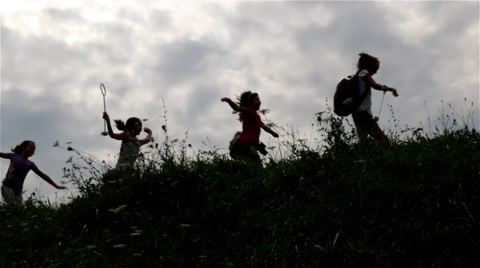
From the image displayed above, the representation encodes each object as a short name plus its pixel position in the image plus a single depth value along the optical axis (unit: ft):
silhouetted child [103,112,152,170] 33.04
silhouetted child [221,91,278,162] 33.88
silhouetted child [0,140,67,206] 36.52
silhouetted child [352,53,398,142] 29.78
